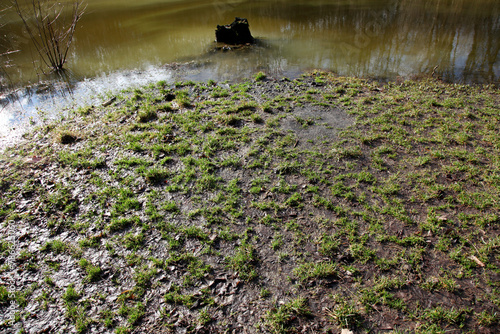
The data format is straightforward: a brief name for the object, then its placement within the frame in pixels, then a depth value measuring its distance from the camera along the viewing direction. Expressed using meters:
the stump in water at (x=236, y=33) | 12.98
